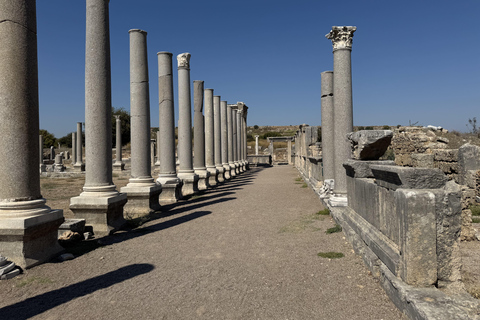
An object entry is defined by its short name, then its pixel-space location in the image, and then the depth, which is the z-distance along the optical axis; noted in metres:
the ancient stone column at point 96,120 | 6.87
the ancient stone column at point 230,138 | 22.31
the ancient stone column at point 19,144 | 4.71
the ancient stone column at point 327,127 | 9.15
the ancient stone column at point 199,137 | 14.92
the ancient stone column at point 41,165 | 26.39
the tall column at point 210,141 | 17.11
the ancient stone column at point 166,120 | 11.22
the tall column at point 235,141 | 23.86
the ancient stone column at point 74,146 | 30.91
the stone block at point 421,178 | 3.35
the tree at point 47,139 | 58.09
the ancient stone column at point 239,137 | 26.95
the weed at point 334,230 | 6.41
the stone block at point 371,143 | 5.30
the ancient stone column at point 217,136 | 18.84
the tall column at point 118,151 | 26.89
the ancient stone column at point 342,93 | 7.59
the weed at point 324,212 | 8.16
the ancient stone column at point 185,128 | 13.00
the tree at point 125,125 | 58.38
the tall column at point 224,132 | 20.97
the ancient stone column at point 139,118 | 9.33
